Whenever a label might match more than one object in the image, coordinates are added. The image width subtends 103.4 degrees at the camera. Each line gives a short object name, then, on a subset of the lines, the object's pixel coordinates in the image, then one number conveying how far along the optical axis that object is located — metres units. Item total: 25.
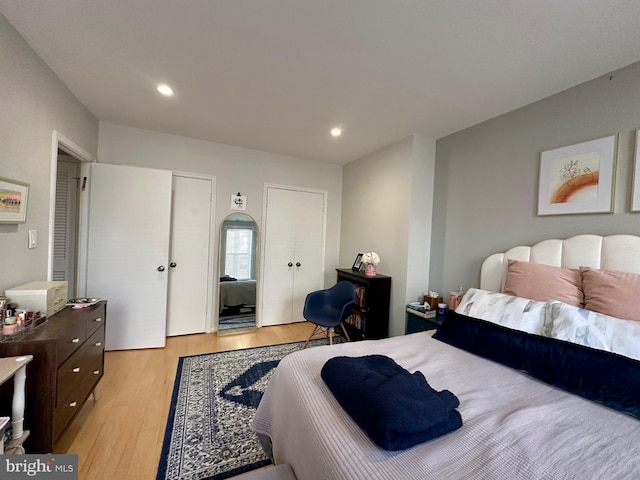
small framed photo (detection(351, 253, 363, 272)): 3.45
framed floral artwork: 1.68
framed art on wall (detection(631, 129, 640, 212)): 1.54
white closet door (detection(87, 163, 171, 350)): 2.68
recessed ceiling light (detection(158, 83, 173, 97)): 2.09
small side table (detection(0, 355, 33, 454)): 1.15
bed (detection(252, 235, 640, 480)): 0.79
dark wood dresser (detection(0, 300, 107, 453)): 1.29
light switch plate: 1.75
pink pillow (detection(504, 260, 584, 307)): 1.63
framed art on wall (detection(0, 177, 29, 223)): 1.46
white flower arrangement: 3.10
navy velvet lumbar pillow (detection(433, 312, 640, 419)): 1.09
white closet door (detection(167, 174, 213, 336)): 3.19
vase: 3.07
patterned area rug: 1.44
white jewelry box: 1.52
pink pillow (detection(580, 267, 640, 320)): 1.35
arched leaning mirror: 3.41
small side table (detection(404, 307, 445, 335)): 2.43
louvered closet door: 2.91
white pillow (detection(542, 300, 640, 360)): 1.20
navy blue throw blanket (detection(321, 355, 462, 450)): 0.81
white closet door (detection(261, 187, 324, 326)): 3.71
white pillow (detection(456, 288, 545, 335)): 1.51
